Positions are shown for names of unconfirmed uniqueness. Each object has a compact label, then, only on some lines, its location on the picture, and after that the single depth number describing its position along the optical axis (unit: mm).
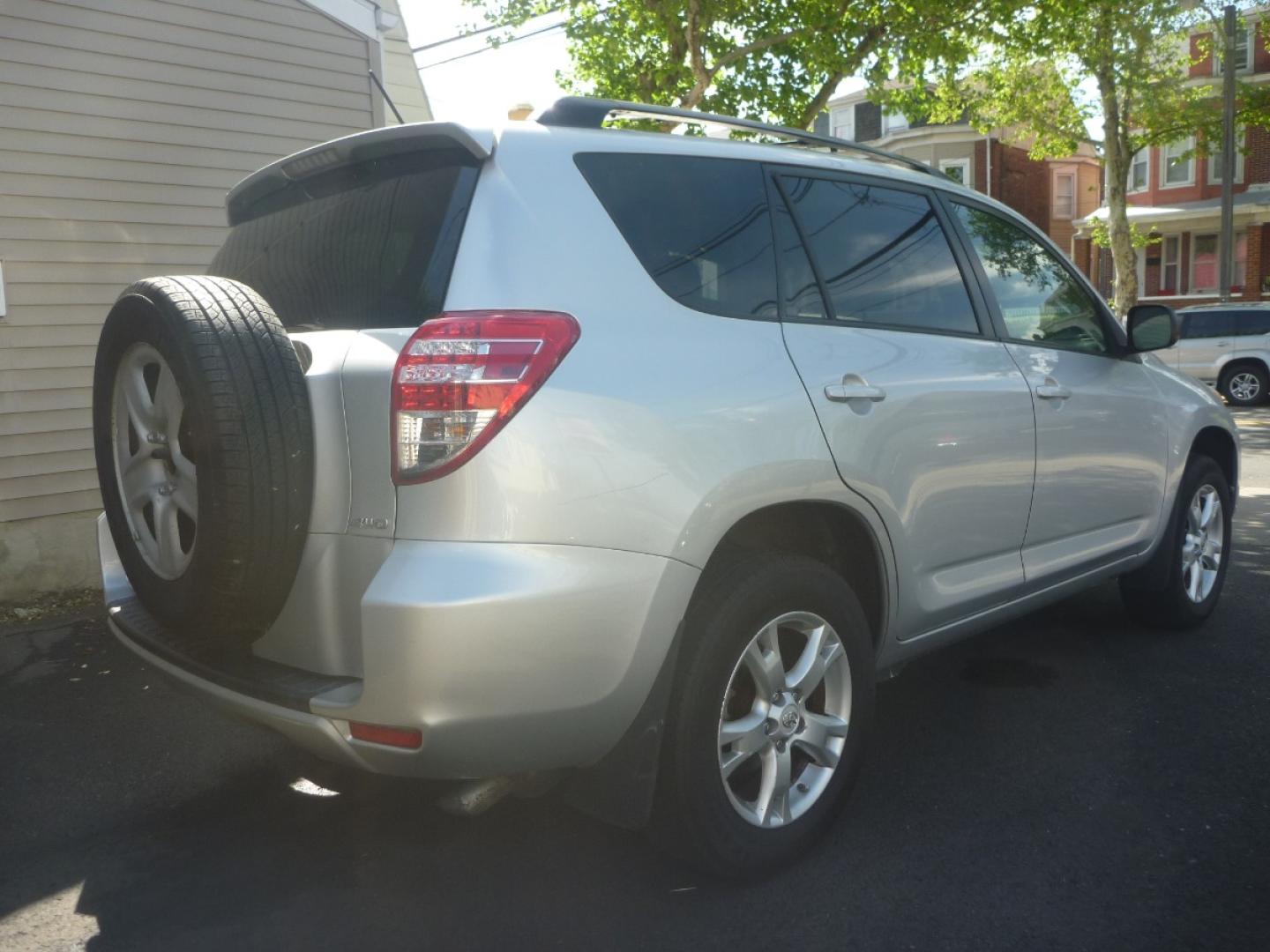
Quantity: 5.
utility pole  23344
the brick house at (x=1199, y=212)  33062
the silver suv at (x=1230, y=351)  19469
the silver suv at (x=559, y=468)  2371
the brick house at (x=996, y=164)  40906
